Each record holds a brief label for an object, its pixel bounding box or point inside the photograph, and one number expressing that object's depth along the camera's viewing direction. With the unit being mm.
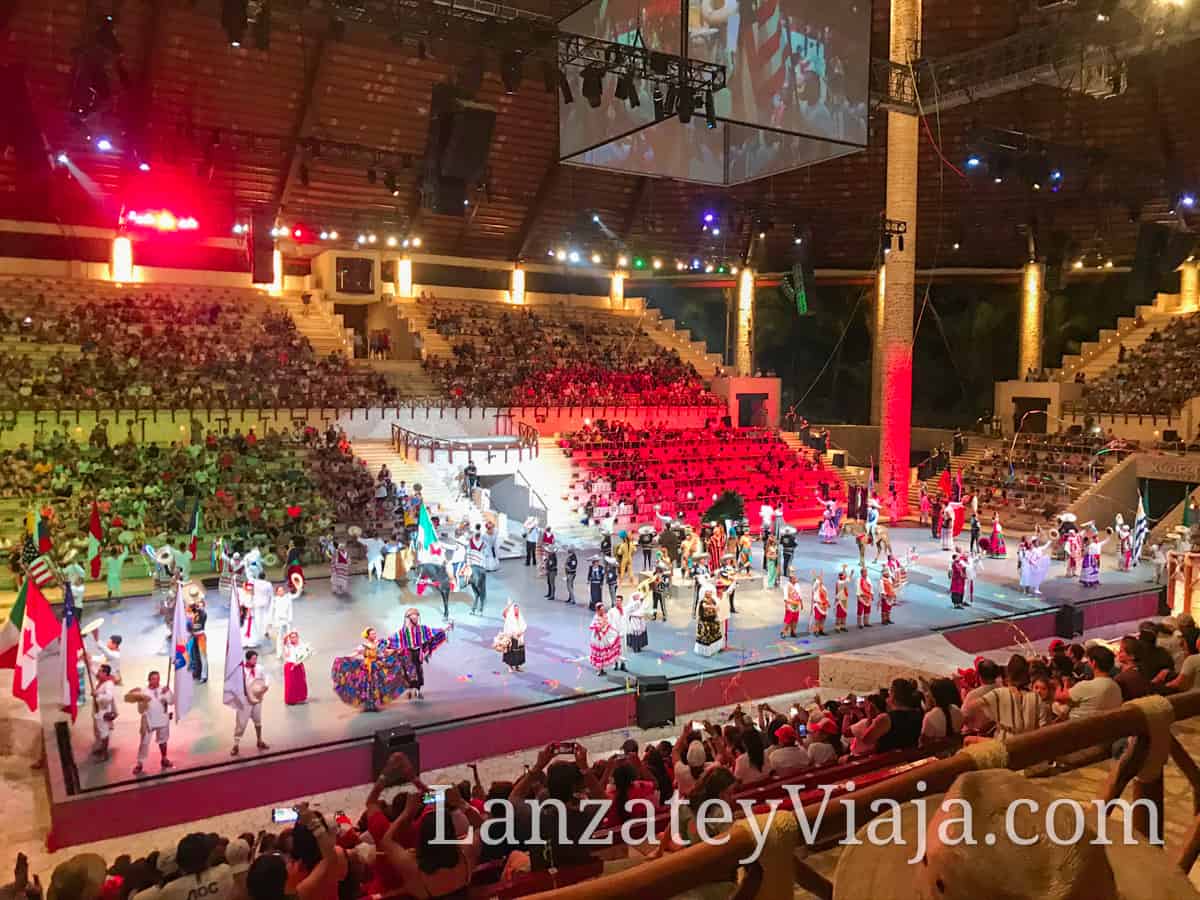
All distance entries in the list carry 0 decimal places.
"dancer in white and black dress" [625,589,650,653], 12641
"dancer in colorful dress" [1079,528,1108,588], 17250
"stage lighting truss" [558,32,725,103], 13789
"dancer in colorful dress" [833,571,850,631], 13977
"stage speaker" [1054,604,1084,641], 15000
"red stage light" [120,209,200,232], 26484
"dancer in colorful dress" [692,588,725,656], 12531
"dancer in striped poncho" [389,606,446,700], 10633
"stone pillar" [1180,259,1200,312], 30578
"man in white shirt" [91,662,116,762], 8961
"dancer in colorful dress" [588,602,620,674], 11555
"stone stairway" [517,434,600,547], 22500
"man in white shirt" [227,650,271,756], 9039
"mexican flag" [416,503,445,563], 15320
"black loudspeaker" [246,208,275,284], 27781
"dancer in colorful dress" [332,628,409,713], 10336
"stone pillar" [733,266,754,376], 33156
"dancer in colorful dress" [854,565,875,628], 14258
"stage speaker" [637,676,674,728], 10828
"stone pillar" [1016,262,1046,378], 31516
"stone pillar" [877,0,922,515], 21906
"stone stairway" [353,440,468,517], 21750
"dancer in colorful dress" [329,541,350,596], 16359
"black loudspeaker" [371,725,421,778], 9188
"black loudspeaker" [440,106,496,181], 21273
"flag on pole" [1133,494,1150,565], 18656
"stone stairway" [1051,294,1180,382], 30984
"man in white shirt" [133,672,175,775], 8594
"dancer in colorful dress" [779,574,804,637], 13516
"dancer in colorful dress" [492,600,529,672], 11547
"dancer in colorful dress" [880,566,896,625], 14430
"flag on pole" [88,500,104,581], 15516
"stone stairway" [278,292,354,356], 28328
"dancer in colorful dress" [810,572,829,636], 13680
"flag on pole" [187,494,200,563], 16406
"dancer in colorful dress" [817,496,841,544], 22453
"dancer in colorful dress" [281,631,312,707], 10555
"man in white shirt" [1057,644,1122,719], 5000
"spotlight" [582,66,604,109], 14648
